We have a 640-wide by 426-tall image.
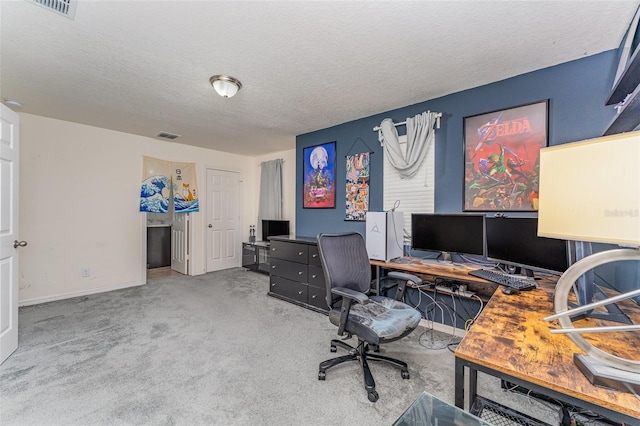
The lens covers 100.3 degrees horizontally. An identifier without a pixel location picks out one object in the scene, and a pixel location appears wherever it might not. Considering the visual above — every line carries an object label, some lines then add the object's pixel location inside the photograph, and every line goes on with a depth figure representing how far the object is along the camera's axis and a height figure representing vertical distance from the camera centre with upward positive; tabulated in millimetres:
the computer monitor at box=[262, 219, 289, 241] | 4988 -305
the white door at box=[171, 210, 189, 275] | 5035 -626
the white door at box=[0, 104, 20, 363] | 2111 -188
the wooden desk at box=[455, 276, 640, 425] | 707 -483
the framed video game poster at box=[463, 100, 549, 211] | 2283 +514
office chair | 1706 -710
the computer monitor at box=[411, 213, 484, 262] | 2318 -189
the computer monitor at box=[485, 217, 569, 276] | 1708 -234
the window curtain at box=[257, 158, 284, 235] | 5295 +428
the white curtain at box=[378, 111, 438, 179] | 2832 +783
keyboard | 1695 -458
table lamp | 699 +13
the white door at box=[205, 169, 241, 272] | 5207 -180
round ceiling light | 2412 +1171
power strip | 2434 -737
